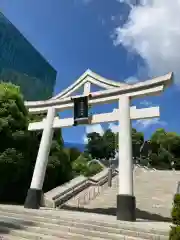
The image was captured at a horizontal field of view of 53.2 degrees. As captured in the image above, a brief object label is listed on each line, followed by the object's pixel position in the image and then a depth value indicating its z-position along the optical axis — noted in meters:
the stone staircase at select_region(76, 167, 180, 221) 7.23
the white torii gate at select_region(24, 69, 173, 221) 6.01
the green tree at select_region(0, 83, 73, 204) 8.71
